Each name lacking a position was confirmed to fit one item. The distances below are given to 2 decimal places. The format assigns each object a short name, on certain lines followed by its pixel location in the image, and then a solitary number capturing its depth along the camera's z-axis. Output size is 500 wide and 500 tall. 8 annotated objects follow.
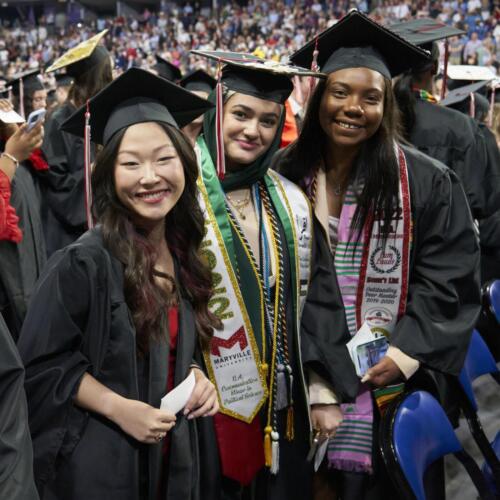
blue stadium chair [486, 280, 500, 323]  3.37
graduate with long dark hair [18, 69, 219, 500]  1.73
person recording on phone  3.38
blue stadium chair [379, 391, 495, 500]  2.01
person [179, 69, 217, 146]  5.16
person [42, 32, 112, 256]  4.78
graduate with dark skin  2.46
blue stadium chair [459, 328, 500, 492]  2.49
